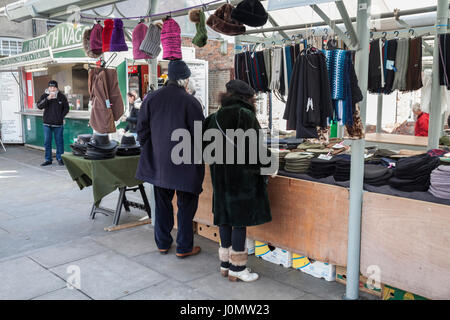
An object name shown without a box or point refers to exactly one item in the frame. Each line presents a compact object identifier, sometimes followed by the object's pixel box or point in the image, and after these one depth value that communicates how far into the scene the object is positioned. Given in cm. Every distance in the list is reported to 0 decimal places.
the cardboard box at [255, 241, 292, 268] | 391
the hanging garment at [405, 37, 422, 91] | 511
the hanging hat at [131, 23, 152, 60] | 470
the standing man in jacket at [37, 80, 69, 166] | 949
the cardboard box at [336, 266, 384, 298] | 333
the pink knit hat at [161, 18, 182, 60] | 428
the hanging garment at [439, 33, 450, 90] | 433
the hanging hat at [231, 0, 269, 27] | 381
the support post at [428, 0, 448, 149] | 434
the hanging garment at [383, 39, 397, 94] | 515
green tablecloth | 477
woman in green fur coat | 337
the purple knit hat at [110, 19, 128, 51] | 493
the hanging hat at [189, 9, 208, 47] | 432
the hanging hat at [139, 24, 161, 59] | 457
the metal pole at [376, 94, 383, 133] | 852
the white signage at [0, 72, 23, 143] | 1260
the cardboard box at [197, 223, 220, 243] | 460
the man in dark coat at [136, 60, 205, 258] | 384
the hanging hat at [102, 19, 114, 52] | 497
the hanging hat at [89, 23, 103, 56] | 503
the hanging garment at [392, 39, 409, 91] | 514
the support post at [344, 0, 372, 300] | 308
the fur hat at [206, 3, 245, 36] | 417
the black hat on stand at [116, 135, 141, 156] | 511
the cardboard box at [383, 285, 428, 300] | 312
